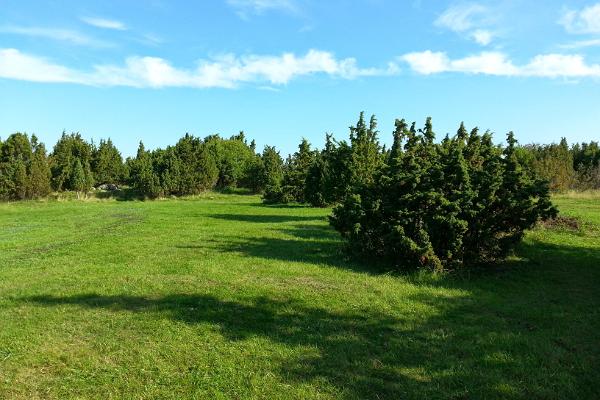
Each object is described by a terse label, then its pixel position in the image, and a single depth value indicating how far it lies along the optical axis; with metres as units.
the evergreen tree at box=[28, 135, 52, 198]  47.38
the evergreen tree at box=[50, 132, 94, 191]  52.56
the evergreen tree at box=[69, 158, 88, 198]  52.06
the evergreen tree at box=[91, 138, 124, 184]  61.56
